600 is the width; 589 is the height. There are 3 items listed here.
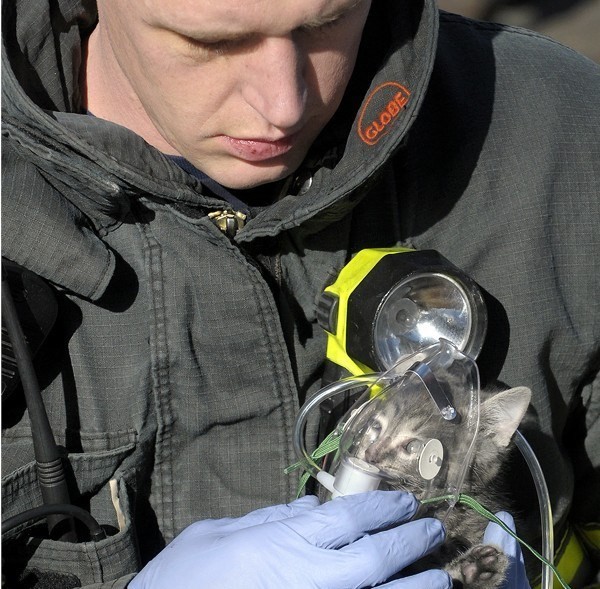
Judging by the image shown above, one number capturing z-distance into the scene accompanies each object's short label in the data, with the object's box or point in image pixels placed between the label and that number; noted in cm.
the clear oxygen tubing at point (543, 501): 284
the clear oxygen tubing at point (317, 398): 280
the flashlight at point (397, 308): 280
